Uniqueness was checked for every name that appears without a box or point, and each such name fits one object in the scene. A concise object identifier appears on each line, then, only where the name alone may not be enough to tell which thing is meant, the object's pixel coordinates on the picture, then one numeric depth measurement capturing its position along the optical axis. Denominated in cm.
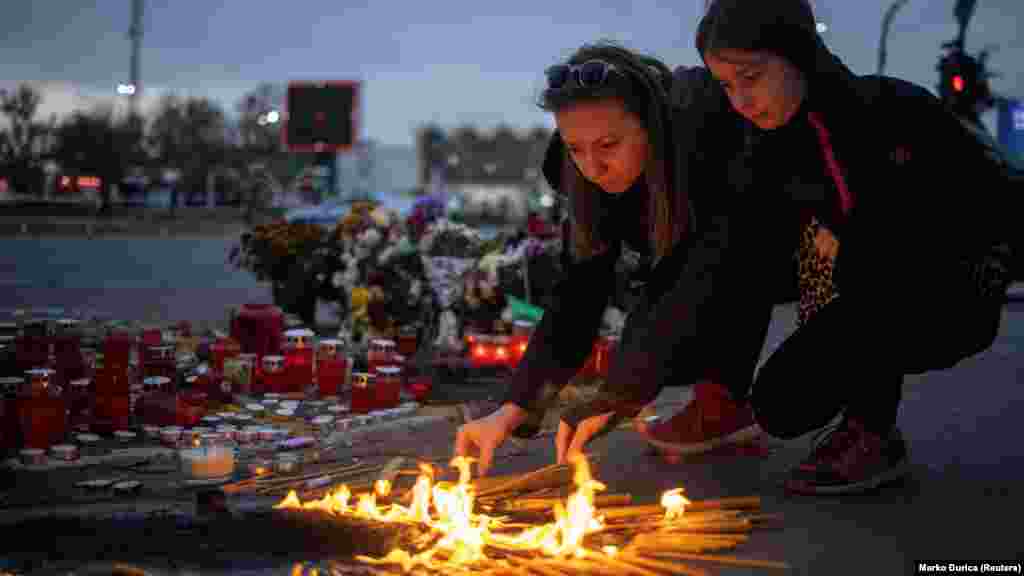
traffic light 1516
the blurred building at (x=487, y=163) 6744
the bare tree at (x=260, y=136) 5328
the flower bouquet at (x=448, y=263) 662
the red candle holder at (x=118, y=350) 495
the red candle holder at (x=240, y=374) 539
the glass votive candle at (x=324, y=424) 456
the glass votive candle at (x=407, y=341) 639
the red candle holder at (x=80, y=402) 455
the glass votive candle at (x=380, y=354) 532
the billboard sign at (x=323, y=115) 2570
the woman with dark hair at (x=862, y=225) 318
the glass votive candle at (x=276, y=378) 541
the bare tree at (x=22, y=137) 2553
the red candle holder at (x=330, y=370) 539
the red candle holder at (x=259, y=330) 613
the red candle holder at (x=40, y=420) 406
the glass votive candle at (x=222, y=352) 557
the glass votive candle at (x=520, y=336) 598
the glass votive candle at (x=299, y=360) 545
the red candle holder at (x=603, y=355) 577
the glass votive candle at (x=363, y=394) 495
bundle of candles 264
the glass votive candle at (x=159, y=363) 510
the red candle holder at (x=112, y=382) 456
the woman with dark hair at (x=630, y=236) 303
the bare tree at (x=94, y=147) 3753
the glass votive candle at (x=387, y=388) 501
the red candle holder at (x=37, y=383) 408
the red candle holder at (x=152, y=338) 536
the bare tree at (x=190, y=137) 5109
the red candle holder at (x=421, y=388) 521
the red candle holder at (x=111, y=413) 442
